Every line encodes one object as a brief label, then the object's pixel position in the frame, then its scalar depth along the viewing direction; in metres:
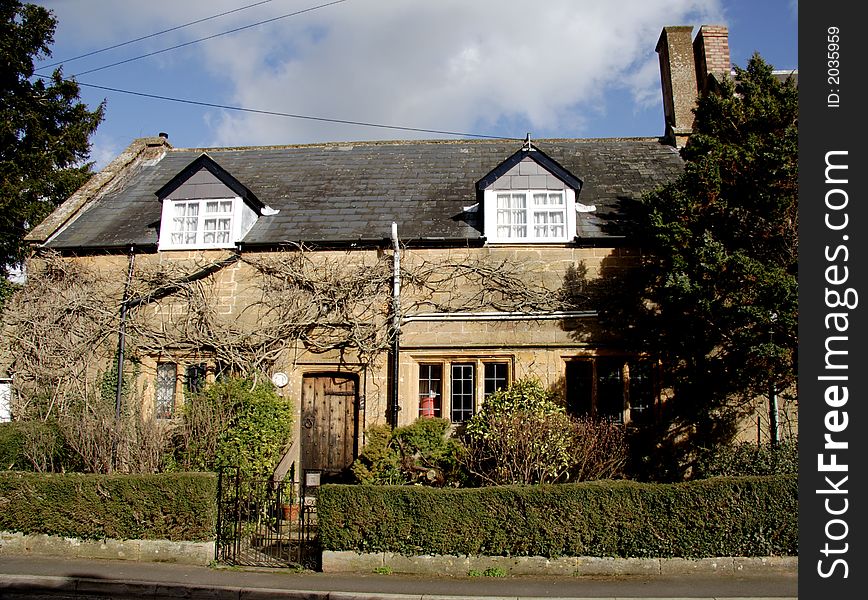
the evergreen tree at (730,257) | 10.88
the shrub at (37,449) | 11.71
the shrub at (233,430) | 12.12
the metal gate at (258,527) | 10.12
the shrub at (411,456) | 11.98
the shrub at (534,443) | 11.12
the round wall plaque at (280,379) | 14.54
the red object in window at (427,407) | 14.27
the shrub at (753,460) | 10.86
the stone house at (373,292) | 14.34
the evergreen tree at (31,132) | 22.52
